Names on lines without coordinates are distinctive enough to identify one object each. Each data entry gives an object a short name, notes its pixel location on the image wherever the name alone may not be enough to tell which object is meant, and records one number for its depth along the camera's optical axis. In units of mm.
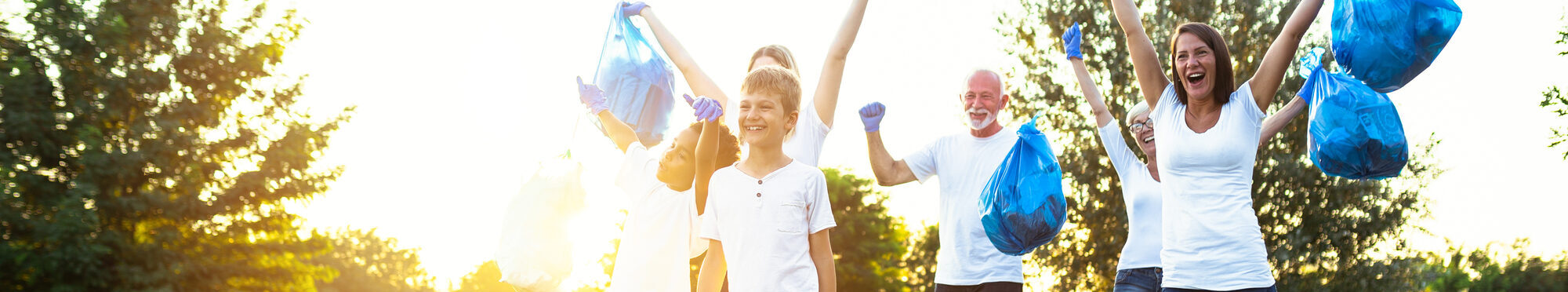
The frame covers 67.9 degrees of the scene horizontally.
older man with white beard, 4379
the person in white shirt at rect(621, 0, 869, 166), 4250
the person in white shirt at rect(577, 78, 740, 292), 4090
